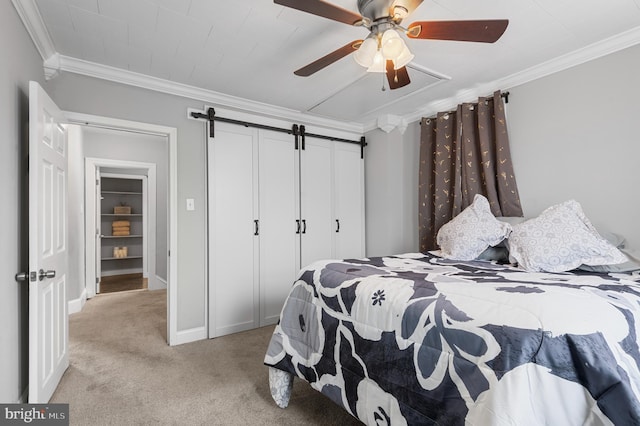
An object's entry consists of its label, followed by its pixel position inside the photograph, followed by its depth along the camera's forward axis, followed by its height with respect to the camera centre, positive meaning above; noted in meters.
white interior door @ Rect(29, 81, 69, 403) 1.75 -0.18
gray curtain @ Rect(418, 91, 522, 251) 2.81 +0.47
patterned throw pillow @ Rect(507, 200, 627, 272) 1.88 -0.19
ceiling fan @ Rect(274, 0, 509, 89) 1.50 +0.94
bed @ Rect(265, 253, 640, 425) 0.91 -0.47
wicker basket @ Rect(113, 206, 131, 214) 6.45 +0.13
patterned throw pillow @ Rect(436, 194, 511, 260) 2.38 -0.15
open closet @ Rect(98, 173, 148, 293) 6.34 -0.25
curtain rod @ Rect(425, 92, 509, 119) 2.85 +1.04
